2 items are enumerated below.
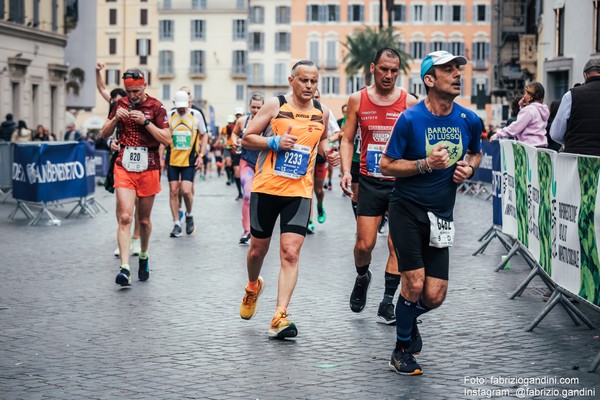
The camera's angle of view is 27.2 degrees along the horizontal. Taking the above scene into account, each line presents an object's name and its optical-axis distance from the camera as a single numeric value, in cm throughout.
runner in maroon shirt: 1185
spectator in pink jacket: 1427
